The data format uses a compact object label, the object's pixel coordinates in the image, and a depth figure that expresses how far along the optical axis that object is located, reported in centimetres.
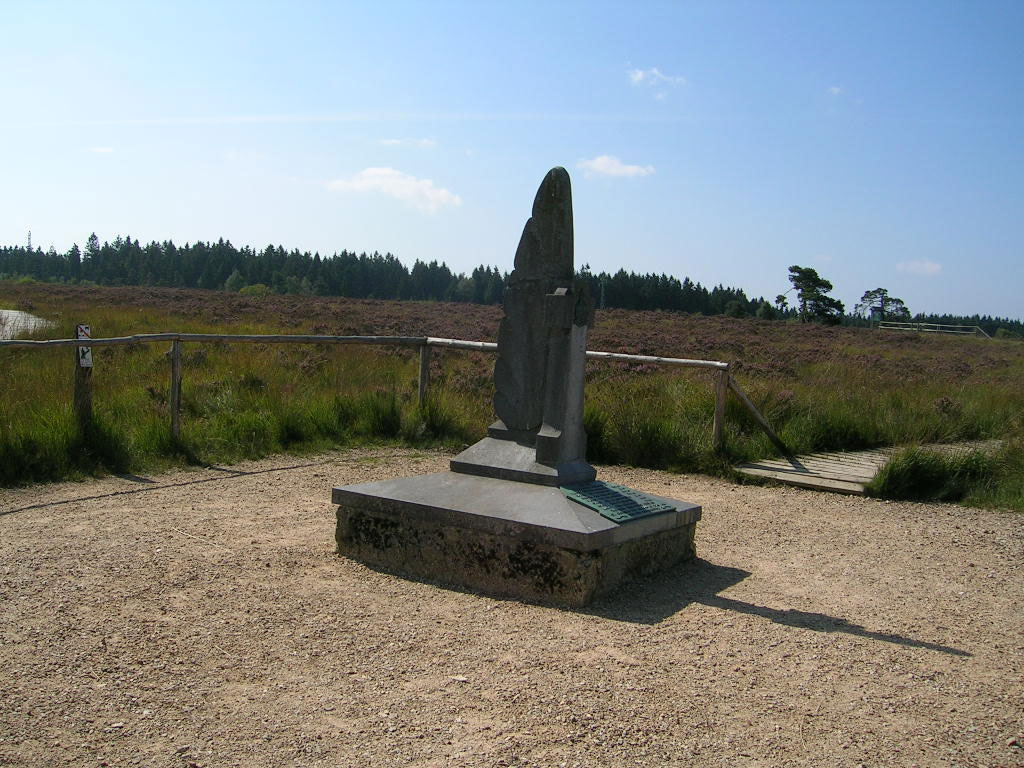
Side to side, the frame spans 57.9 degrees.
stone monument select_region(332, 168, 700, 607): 484
